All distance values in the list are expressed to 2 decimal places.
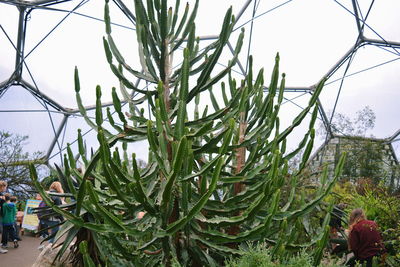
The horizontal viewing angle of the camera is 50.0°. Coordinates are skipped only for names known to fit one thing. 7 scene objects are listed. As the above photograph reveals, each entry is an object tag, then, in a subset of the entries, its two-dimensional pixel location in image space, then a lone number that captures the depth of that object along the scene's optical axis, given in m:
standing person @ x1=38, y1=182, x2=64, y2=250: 8.03
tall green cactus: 3.26
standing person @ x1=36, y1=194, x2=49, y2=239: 8.80
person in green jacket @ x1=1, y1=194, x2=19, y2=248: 9.41
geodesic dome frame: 11.56
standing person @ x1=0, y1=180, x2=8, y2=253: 9.20
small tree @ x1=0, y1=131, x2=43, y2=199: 13.85
